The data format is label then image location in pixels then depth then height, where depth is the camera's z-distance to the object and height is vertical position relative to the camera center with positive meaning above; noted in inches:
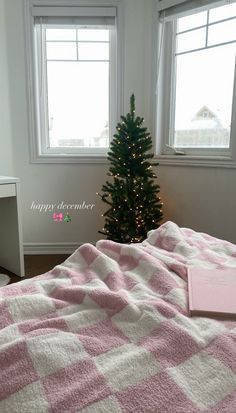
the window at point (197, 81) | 85.5 +22.0
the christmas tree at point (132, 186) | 86.9 -10.7
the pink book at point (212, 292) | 25.6 -13.8
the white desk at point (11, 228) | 80.2 -23.2
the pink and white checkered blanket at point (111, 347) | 16.7 -13.8
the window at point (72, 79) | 96.6 +24.8
